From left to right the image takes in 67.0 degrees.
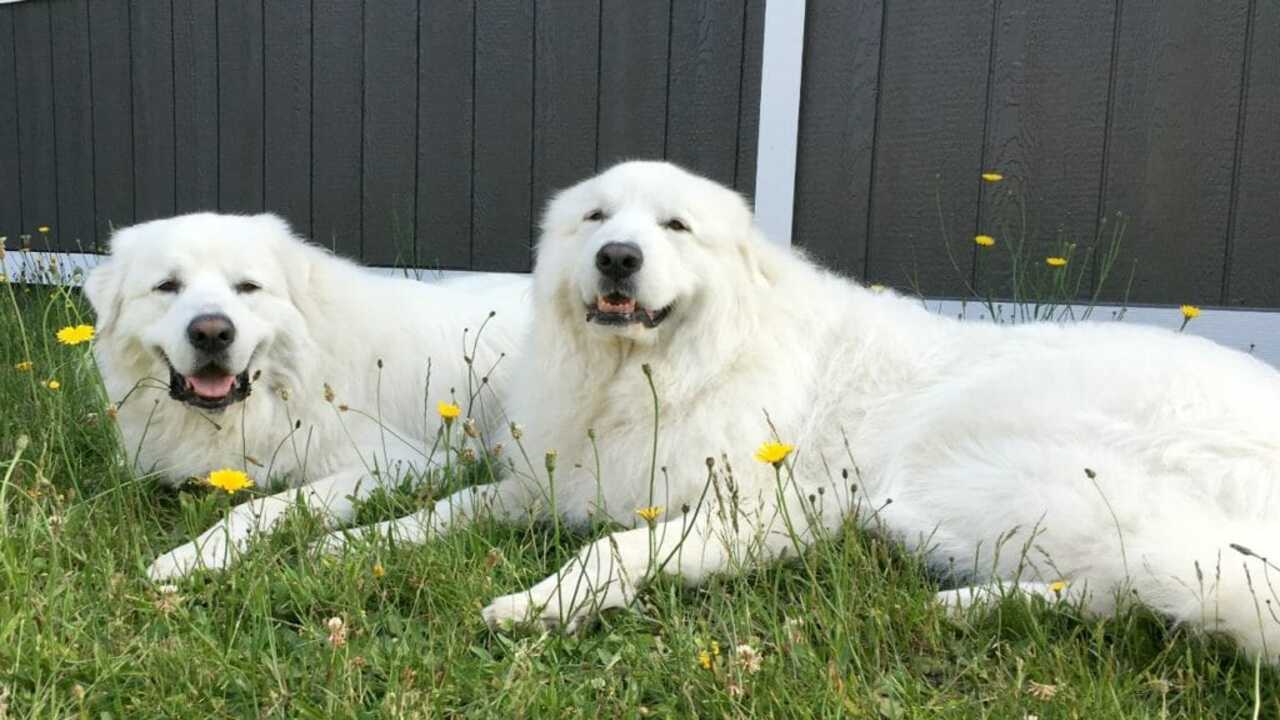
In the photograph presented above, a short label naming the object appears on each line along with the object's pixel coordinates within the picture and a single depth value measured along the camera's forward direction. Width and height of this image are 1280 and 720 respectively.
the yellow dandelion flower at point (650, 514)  1.64
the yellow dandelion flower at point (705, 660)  1.52
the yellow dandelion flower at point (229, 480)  1.91
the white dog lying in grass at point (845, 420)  2.01
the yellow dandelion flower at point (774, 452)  1.67
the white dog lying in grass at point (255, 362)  2.78
